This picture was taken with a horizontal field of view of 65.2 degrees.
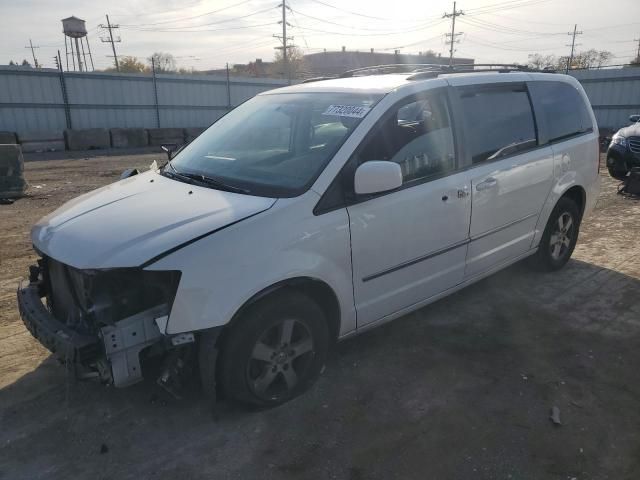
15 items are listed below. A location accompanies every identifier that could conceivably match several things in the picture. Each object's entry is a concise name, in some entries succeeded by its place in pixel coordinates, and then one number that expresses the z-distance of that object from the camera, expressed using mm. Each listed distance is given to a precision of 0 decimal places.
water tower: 47594
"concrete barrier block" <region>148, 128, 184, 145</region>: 19172
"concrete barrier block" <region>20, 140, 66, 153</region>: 16297
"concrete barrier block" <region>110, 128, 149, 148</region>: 18172
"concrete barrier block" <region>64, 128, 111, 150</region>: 17156
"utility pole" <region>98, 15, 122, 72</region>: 68394
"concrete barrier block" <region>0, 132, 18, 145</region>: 15633
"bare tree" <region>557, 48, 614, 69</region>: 59741
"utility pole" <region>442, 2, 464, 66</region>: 64500
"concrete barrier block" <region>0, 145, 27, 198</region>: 8539
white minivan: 2537
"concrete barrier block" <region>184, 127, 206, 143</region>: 19762
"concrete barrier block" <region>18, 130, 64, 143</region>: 16203
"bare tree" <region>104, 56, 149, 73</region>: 60606
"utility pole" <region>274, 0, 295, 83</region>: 50469
